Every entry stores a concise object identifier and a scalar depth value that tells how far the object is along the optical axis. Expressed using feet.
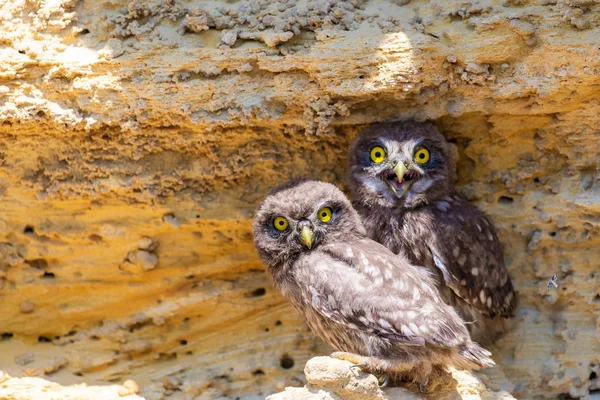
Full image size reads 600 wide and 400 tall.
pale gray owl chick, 28.30
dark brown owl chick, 32.30
